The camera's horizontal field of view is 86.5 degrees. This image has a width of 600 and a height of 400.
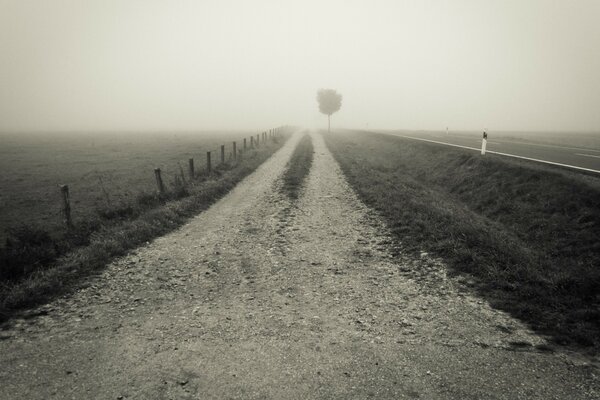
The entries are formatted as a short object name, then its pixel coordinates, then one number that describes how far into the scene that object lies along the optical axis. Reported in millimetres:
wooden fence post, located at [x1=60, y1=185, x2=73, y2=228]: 9719
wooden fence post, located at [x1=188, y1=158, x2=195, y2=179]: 16234
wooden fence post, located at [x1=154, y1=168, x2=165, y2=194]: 13241
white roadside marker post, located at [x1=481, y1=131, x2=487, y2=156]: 17703
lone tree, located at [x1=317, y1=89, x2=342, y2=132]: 80625
